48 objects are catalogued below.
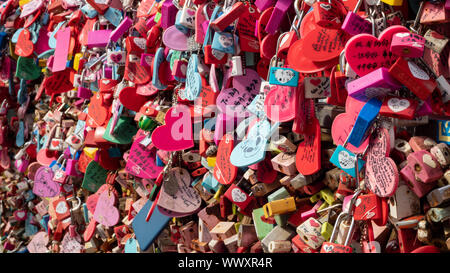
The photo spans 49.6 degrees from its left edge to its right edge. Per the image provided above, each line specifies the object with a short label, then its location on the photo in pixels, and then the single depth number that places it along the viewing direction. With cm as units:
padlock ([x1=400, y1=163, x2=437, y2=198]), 70
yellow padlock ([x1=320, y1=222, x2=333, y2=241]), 83
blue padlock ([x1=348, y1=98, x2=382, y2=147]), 72
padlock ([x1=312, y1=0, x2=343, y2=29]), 76
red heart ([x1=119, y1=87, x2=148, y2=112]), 131
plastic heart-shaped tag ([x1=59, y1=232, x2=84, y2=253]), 167
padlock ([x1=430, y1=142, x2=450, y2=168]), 68
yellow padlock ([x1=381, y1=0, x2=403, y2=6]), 71
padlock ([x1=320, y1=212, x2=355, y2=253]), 74
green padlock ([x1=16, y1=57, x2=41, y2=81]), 200
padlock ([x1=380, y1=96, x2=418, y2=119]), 68
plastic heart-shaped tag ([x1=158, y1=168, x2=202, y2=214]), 118
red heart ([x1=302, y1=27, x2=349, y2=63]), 78
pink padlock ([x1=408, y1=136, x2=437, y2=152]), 71
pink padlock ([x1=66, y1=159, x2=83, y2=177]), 165
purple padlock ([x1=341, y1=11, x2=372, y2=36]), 73
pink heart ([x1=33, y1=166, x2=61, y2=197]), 179
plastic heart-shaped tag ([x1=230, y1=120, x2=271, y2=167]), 90
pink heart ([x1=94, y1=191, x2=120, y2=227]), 146
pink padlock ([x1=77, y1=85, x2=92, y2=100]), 160
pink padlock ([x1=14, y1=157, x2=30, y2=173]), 209
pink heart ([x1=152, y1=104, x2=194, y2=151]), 114
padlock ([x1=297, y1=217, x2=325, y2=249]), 84
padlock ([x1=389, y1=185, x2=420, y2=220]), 72
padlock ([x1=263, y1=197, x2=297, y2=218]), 91
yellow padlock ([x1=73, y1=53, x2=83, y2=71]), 168
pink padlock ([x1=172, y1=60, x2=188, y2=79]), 116
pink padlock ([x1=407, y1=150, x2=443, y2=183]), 68
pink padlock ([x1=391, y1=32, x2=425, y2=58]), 65
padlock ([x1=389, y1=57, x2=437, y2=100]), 67
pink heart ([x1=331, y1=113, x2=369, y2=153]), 77
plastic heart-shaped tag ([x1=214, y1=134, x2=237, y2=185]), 99
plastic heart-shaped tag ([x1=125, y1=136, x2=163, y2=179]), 129
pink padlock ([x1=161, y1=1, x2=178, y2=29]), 119
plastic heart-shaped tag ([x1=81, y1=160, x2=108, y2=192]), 156
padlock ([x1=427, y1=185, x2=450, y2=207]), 67
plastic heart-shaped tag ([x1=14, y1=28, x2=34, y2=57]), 192
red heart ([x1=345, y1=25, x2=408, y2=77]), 70
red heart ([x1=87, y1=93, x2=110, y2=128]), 148
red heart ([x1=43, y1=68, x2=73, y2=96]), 176
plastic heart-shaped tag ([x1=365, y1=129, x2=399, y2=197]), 70
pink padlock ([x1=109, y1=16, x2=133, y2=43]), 138
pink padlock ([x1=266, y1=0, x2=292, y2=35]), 90
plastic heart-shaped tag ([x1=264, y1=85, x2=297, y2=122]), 84
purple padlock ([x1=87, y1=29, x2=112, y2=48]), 150
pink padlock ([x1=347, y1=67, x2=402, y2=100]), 68
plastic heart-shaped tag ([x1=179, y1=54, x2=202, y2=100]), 108
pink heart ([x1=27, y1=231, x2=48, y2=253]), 191
